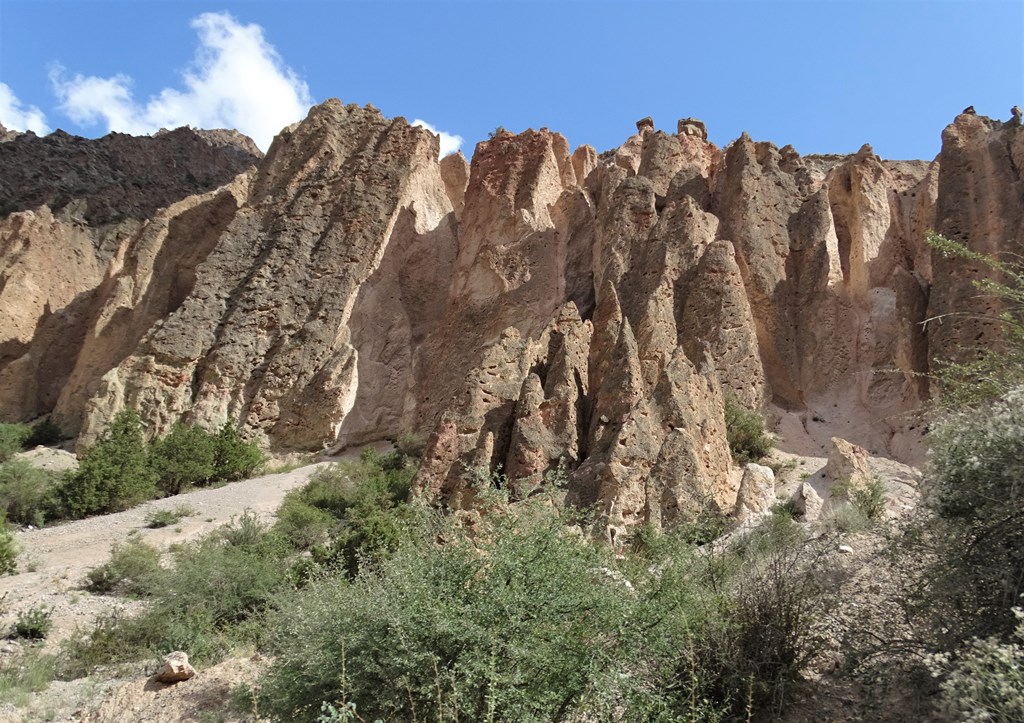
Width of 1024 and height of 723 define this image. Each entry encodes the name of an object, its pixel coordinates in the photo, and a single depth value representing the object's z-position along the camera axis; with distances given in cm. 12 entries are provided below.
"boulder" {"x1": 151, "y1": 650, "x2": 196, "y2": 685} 907
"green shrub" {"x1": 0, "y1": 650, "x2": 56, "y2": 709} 888
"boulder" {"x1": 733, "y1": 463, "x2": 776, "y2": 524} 1103
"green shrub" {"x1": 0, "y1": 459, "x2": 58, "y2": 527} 1797
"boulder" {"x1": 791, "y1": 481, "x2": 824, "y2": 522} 1060
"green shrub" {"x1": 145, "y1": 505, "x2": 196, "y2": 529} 1661
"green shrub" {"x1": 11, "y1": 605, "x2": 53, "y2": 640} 1125
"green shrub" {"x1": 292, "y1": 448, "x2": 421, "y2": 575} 1262
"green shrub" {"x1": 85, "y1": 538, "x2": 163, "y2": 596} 1326
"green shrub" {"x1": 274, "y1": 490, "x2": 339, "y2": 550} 1534
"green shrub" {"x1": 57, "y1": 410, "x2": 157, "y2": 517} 1797
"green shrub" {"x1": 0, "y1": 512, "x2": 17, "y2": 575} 1396
